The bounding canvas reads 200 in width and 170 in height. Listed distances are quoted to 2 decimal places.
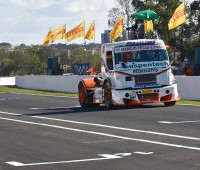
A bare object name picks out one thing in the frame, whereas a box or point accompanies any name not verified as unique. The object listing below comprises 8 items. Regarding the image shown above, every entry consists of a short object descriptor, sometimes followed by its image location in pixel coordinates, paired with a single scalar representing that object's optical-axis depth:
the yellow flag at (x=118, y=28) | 50.97
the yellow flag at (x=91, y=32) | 55.78
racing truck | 26.56
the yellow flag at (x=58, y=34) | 59.16
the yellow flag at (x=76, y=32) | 55.69
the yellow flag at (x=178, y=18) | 43.27
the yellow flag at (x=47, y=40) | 59.56
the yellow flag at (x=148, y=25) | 45.94
